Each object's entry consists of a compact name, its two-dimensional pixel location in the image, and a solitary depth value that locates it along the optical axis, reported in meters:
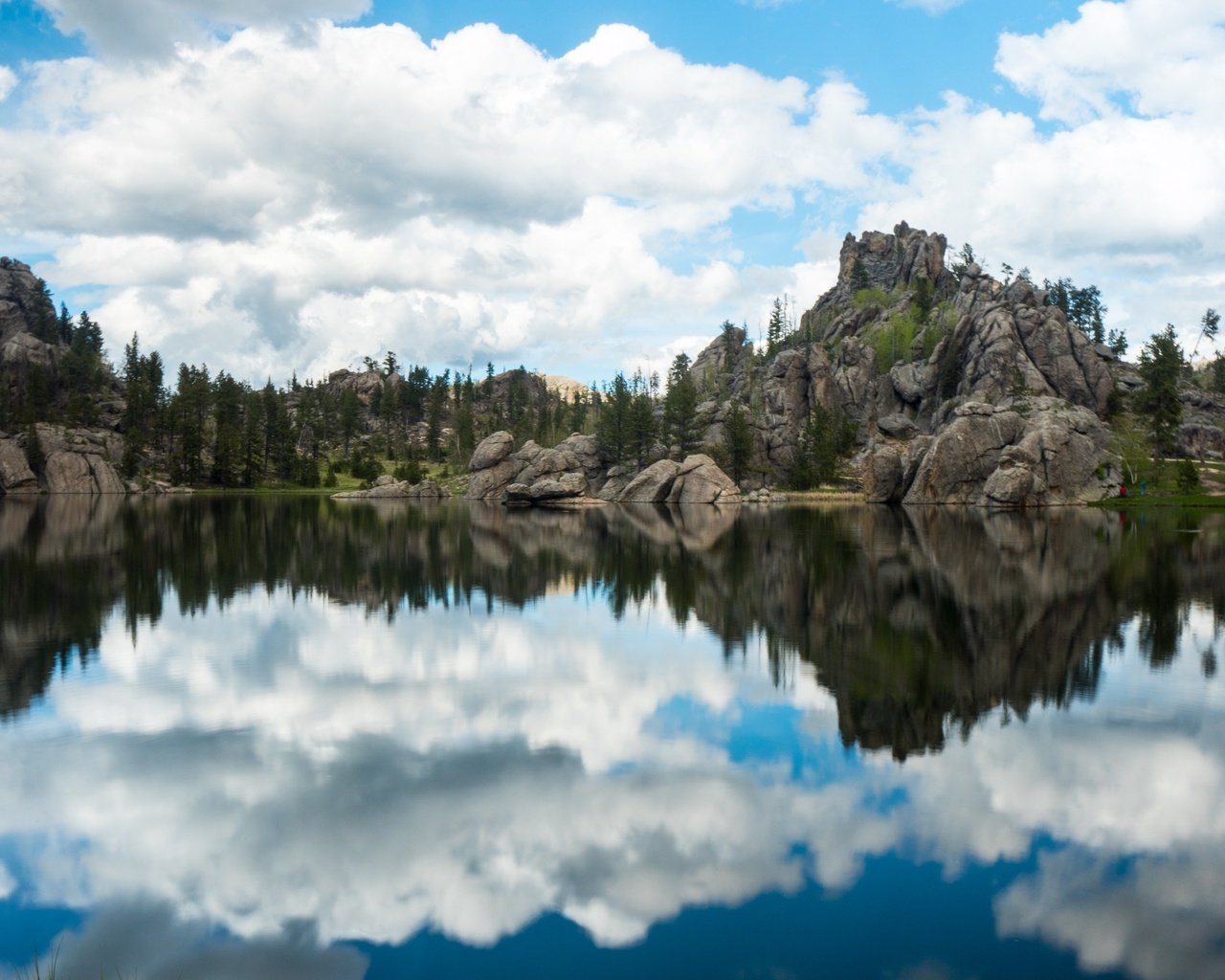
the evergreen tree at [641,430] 162.00
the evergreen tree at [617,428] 165.25
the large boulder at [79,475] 144.12
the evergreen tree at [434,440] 188.12
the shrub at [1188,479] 113.94
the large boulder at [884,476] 135.00
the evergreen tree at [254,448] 168.12
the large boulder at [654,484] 141.00
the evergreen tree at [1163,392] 129.50
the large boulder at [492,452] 151.88
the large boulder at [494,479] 151.50
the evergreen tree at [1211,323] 193.62
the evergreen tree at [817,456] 154.00
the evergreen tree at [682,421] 165.25
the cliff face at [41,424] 144.25
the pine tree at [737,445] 156.38
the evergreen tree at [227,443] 164.00
